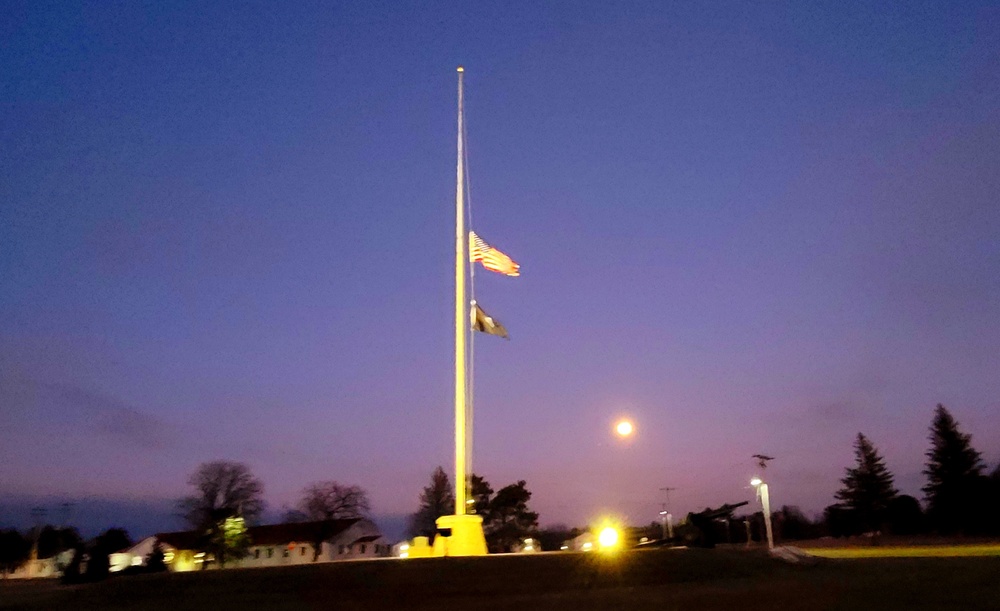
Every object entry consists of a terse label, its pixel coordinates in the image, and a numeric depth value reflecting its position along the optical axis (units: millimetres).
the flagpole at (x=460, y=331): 13641
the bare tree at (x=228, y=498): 66125
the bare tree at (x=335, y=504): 74062
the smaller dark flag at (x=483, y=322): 15367
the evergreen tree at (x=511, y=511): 43938
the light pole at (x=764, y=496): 28062
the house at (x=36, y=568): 59225
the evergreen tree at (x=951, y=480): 61406
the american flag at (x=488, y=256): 15773
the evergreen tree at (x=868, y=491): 72875
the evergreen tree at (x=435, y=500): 63219
